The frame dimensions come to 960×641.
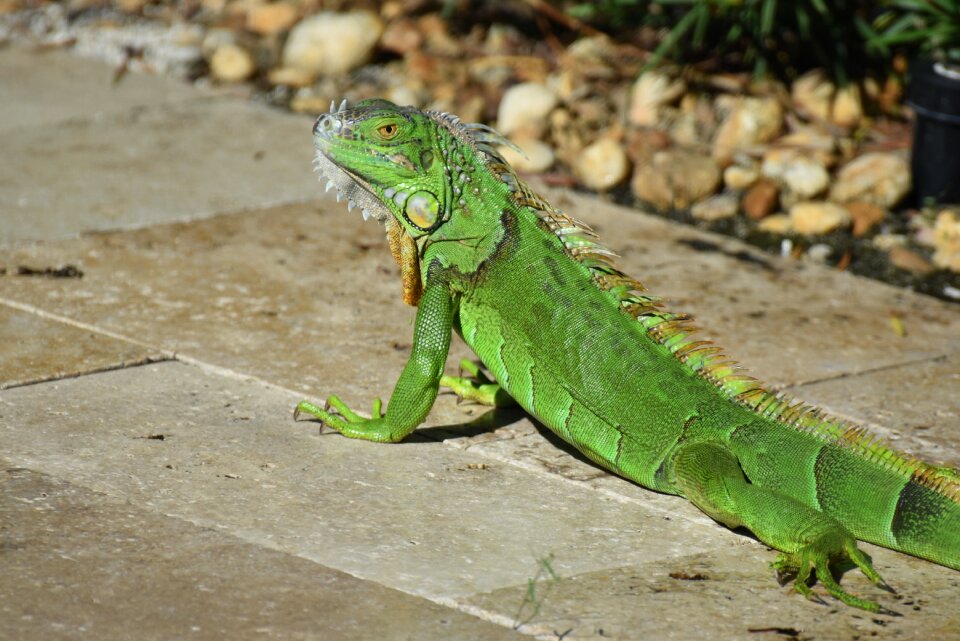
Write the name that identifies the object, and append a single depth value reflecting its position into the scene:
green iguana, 8.51
